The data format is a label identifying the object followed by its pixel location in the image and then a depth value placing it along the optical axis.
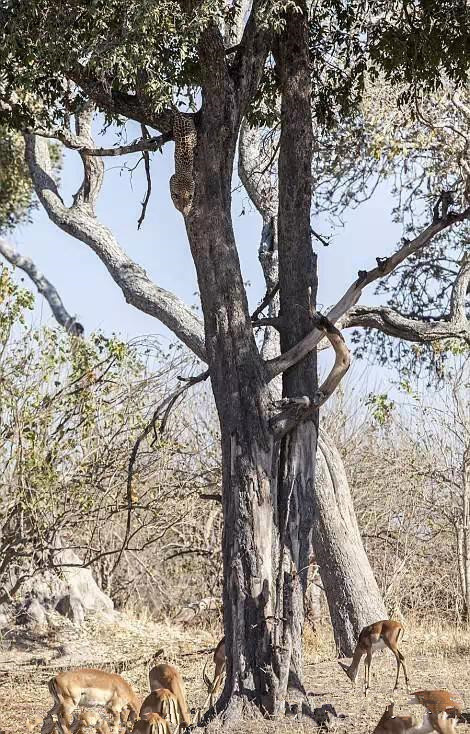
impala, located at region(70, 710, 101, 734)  6.98
